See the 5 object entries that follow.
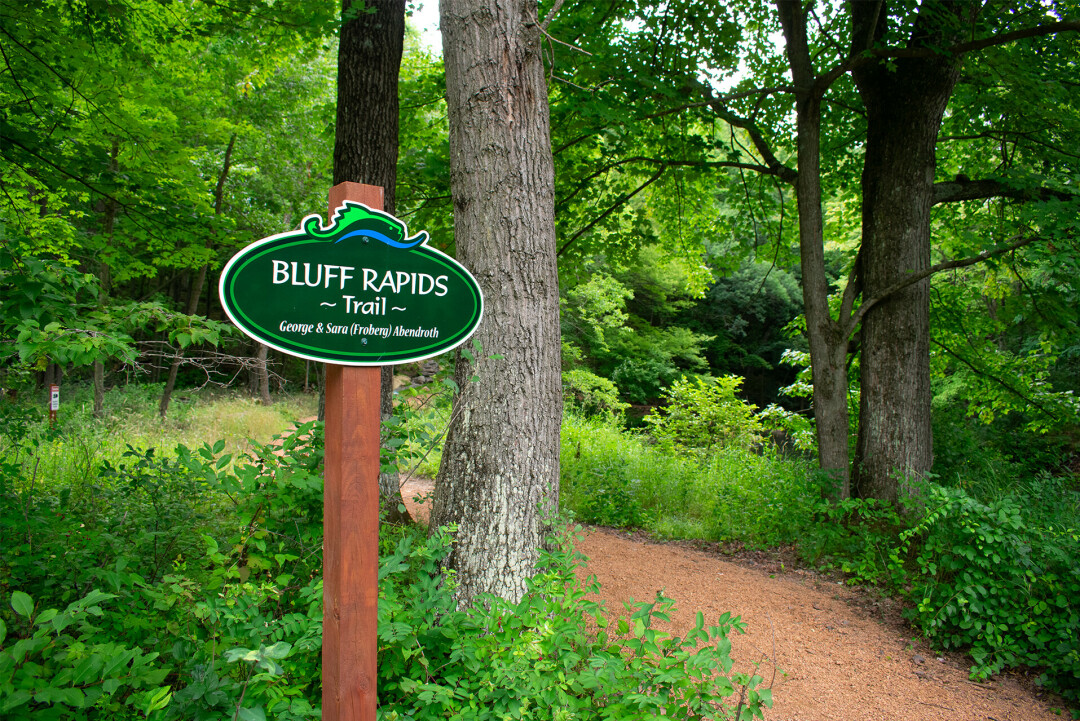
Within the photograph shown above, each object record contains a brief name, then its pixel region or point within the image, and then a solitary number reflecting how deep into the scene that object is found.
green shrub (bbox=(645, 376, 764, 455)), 10.30
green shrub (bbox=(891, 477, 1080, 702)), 3.45
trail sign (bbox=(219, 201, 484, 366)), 1.67
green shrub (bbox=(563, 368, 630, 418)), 13.53
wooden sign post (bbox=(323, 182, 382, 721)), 1.78
